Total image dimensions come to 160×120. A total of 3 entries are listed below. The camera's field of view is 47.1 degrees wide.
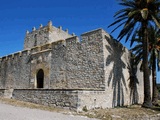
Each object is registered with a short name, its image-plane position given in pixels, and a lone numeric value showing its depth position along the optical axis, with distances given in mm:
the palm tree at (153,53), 18592
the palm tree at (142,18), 14172
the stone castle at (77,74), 12060
